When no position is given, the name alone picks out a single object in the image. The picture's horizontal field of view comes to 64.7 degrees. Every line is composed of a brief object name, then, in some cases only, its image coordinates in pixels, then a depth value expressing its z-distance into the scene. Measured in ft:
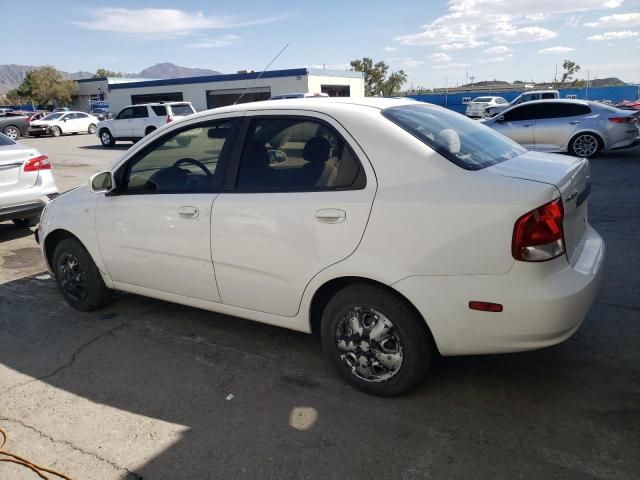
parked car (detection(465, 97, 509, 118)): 106.32
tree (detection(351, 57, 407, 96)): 209.15
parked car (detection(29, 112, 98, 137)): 98.58
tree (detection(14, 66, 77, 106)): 226.17
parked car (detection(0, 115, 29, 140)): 94.78
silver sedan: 38.88
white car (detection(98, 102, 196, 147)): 72.08
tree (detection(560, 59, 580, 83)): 247.50
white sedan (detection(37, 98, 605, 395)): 8.45
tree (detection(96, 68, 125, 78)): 380.41
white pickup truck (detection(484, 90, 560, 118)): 78.28
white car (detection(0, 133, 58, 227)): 21.99
